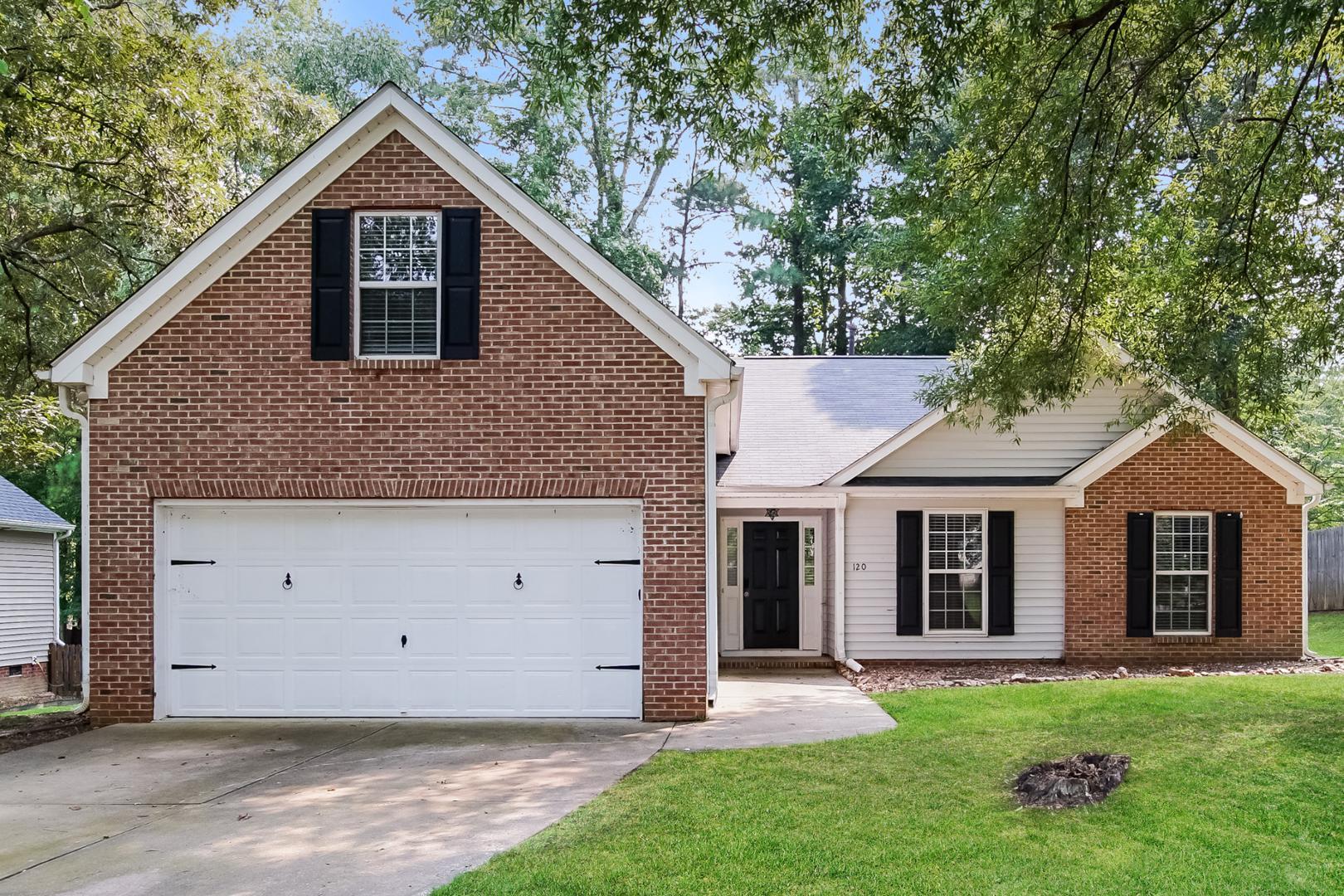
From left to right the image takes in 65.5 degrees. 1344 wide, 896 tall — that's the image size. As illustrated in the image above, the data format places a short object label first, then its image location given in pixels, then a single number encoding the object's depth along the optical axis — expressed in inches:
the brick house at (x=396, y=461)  402.6
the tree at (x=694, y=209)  1384.1
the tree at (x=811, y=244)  1302.9
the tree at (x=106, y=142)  493.0
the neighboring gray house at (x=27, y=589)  883.4
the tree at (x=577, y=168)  1158.3
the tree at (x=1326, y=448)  1159.0
